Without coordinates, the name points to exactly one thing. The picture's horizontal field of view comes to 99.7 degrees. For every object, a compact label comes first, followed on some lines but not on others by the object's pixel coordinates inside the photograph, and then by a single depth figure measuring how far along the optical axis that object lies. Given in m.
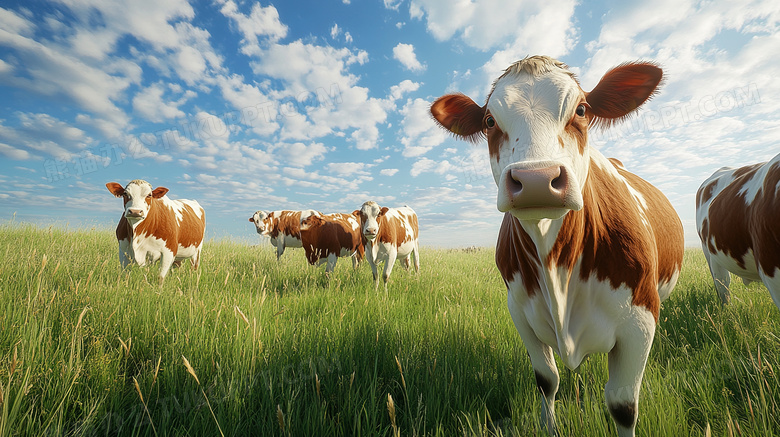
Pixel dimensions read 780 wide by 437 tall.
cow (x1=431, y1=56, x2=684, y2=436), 1.53
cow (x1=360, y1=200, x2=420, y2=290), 7.92
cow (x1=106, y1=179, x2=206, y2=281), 5.84
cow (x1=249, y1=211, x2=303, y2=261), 14.57
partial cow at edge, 2.76
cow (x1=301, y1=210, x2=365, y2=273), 10.02
